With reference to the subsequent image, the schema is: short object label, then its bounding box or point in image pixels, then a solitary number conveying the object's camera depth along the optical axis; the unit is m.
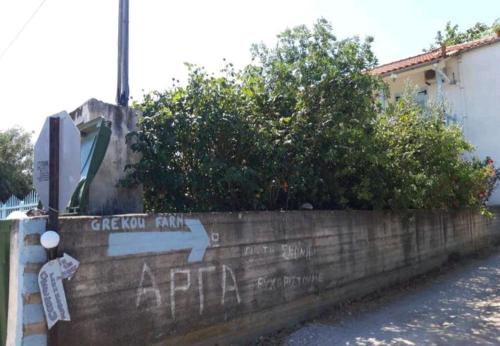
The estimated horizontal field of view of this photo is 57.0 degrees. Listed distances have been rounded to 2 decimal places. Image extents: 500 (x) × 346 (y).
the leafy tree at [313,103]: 6.98
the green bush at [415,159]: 8.55
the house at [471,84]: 16.66
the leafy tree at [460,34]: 29.39
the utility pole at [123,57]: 6.20
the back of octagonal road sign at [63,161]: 3.96
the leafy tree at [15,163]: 23.81
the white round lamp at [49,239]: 3.73
